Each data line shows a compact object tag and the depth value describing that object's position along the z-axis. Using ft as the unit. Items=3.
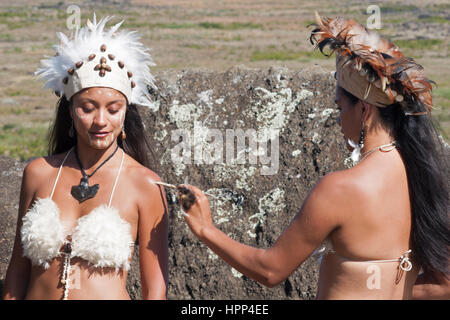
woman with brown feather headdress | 18.62
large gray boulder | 29.09
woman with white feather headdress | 20.93
